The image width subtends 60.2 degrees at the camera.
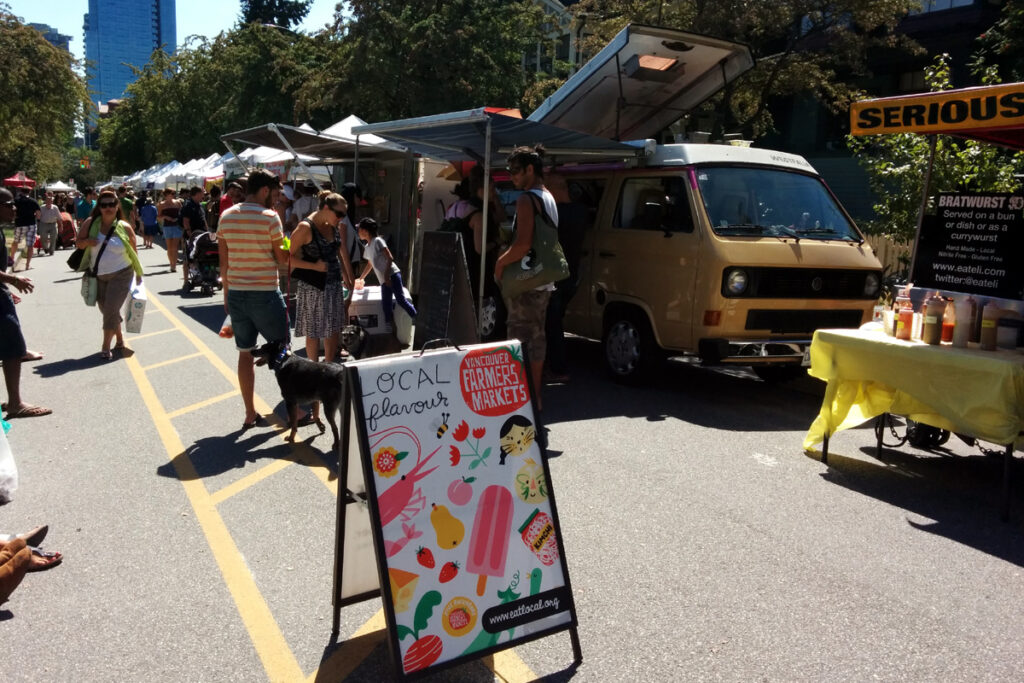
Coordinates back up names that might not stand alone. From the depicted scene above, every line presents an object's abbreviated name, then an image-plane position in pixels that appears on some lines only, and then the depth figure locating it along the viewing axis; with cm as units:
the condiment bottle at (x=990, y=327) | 551
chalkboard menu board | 721
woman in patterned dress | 713
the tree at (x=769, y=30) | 1583
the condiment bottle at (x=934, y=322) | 570
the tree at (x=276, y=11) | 5503
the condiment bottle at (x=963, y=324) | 564
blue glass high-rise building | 3213
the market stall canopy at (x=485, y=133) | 759
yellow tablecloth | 506
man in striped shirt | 648
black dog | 607
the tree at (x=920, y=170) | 1048
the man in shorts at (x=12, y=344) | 664
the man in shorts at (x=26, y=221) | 1934
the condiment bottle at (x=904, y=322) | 589
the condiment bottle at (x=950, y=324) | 573
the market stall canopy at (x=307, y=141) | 1299
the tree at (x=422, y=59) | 2119
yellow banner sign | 531
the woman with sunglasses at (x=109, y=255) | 947
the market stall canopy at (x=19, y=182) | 3444
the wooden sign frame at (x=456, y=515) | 321
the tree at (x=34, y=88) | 2748
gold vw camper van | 757
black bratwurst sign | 636
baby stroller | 1519
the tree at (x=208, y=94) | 3177
